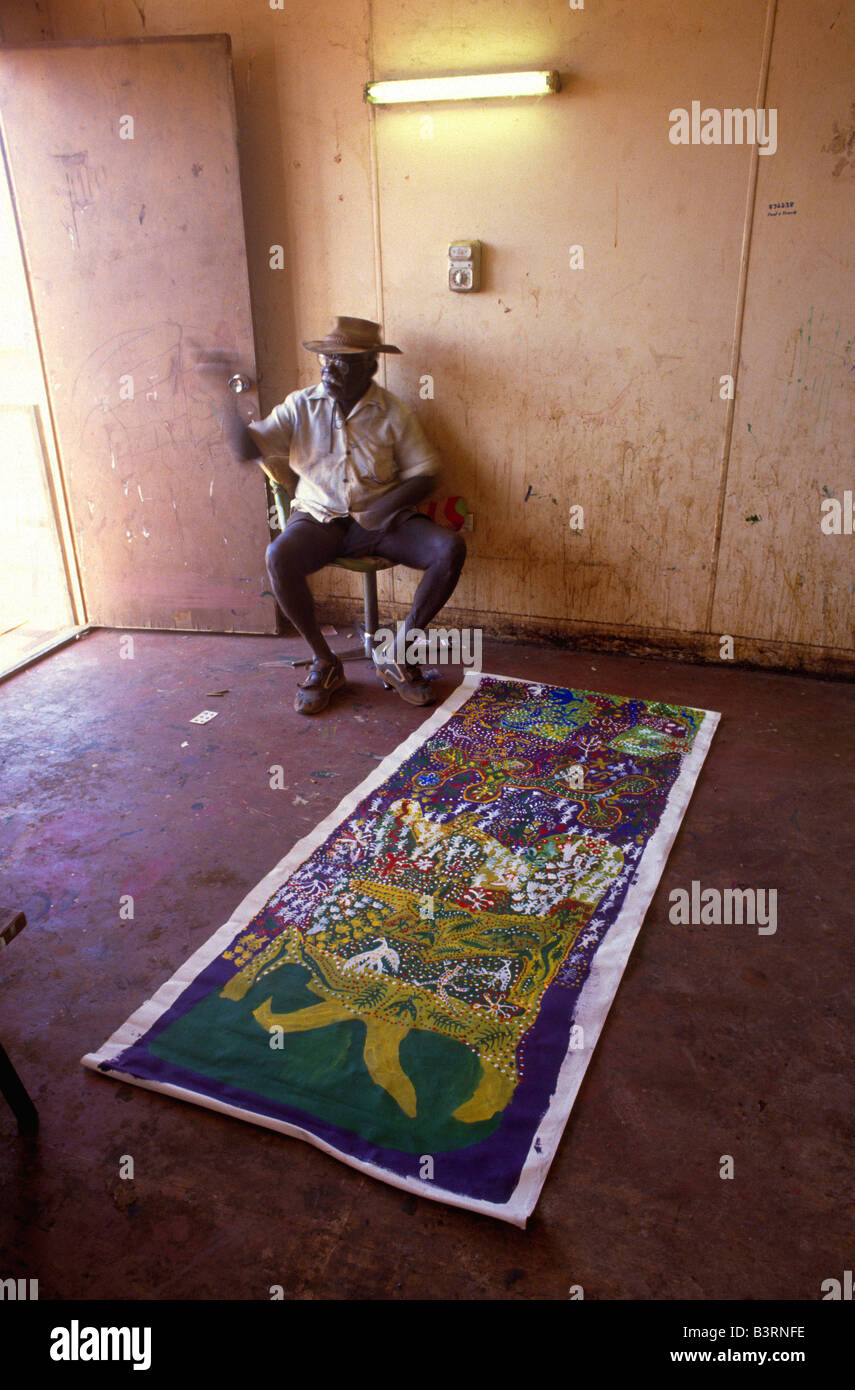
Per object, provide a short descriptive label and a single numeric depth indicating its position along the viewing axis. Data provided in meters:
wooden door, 3.88
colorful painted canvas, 1.99
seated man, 3.83
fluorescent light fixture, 3.55
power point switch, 3.87
